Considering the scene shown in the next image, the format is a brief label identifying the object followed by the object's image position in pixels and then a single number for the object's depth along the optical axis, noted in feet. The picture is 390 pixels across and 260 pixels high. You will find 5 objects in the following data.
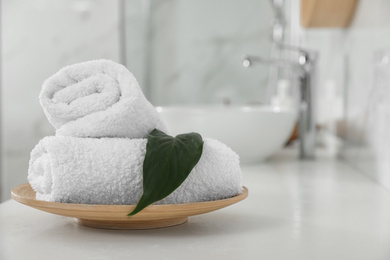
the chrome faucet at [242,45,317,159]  5.83
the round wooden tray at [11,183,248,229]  2.68
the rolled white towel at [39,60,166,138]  2.81
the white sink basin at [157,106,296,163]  5.06
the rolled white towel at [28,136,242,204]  2.70
